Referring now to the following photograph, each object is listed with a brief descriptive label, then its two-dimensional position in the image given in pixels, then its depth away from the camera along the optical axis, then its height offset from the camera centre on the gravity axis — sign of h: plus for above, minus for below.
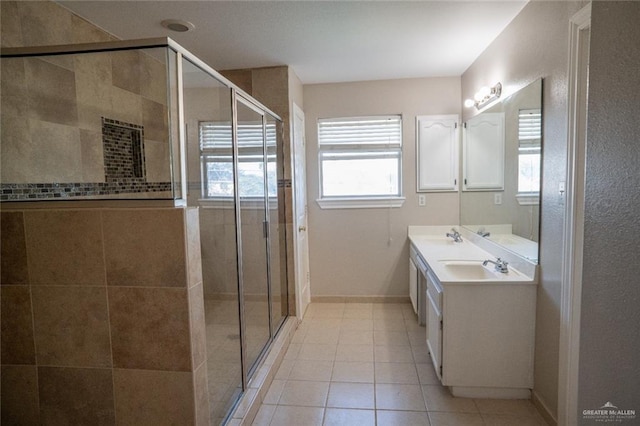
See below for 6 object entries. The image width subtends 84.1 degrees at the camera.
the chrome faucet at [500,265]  2.41 -0.54
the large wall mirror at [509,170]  2.20 +0.13
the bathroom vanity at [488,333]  2.23 -0.93
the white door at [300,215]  3.48 -0.26
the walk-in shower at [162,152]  1.62 +0.24
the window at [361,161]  3.93 +0.32
